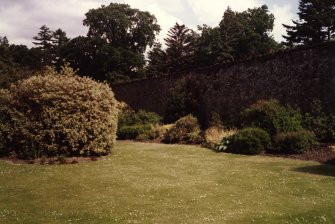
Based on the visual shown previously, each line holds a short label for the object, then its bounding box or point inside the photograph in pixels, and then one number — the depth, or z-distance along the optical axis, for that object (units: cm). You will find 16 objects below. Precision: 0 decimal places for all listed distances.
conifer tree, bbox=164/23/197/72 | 5812
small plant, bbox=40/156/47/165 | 1421
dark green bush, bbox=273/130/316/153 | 1474
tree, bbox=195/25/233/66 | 5125
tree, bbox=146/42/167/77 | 5945
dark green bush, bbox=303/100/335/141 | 1605
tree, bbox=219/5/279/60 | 5228
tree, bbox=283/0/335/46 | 4900
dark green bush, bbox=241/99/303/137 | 1647
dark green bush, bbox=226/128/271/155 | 1545
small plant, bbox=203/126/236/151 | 1745
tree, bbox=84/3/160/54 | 6194
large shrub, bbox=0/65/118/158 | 1538
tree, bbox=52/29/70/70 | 6506
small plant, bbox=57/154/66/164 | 1426
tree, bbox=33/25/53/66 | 8156
